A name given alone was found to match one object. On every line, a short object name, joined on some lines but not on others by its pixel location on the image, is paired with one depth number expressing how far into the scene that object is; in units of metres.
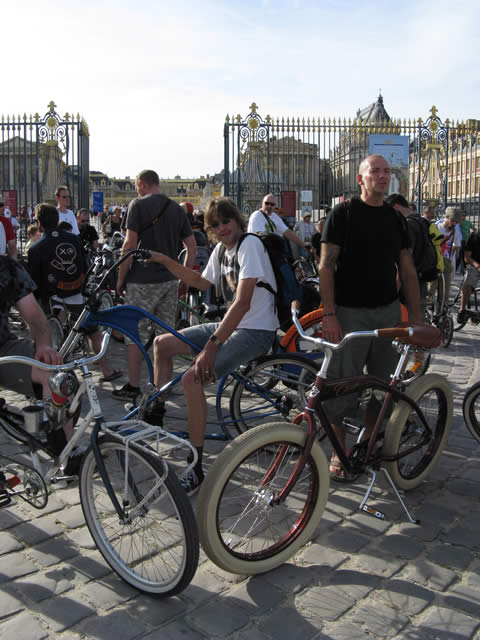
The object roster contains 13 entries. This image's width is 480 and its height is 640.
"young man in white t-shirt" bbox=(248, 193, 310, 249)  8.30
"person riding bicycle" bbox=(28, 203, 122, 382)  6.07
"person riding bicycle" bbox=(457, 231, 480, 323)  6.75
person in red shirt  7.38
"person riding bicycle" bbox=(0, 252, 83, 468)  3.11
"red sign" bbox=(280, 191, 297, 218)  14.98
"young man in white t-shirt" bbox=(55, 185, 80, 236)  9.62
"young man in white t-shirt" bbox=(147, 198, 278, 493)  3.43
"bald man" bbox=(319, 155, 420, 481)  3.63
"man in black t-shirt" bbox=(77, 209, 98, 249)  11.84
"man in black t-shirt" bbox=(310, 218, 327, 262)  9.16
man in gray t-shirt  5.23
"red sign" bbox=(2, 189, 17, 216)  14.56
